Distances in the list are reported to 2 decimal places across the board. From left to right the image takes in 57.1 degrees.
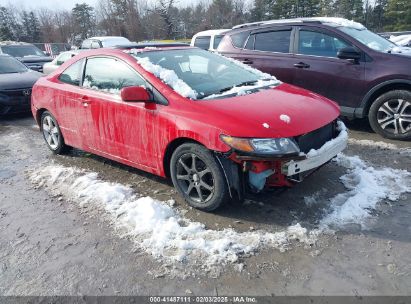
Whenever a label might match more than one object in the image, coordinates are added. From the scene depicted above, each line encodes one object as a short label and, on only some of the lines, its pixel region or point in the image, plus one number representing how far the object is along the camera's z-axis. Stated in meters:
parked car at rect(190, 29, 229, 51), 9.61
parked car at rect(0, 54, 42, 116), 8.31
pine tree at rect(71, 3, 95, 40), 59.46
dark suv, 5.55
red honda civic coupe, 3.36
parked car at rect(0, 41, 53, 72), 14.95
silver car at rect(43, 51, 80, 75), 12.30
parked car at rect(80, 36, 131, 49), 17.23
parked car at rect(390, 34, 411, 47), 15.58
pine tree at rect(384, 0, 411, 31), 42.16
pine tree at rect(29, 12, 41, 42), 59.69
